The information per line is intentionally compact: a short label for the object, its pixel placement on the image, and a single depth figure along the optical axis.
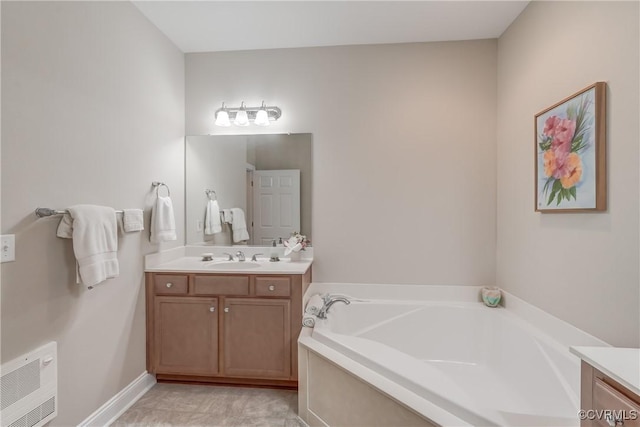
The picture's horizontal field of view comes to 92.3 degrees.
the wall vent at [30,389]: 1.28
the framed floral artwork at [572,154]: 1.44
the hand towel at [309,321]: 2.01
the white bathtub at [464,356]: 1.29
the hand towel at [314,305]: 2.11
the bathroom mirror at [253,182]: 2.68
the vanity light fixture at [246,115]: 2.62
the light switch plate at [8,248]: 1.28
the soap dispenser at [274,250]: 2.67
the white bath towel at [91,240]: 1.53
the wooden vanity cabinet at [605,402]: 0.87
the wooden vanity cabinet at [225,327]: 2.17
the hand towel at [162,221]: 2.25
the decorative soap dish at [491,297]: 2.36
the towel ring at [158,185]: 2.35
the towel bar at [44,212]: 1.43
